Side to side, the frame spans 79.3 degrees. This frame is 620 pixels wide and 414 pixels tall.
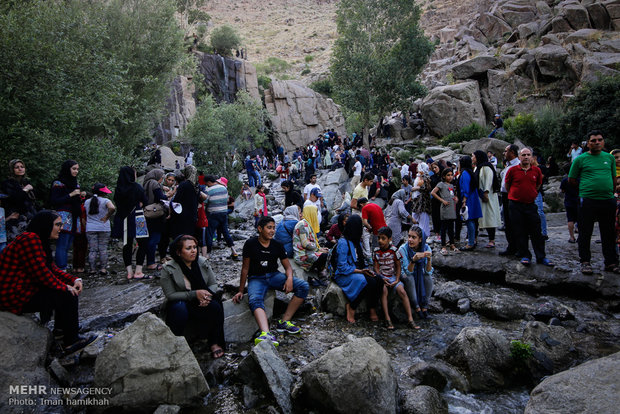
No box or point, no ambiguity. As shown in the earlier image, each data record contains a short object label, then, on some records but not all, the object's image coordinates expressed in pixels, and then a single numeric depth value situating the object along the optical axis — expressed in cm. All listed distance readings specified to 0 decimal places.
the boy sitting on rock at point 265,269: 496
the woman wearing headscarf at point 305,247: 670
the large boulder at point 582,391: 303
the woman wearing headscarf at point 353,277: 555
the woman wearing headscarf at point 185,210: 702
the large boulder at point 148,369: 338
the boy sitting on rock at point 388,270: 558
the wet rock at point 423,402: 351
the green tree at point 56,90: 869
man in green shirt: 577
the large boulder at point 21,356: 319
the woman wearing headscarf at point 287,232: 678
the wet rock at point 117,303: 495
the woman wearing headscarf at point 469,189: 780
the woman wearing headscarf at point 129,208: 669
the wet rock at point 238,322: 482
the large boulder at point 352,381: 340
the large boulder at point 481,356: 417
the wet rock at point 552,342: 437
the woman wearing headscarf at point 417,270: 563
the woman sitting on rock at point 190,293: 420
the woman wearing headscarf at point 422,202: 862
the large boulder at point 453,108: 2505
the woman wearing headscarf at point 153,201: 698
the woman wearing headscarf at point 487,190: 770
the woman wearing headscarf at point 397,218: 793
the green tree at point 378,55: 2852
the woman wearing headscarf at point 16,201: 614
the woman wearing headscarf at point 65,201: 630
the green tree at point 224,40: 4138
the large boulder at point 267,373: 363
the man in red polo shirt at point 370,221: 714
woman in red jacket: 380
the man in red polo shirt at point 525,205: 659
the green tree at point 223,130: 2488
